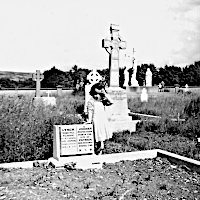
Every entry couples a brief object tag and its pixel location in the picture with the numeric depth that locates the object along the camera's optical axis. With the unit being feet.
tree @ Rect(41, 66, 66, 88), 178.09
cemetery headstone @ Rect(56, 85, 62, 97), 113.85
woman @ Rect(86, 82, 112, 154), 22.26
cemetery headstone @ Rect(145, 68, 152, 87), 123.25
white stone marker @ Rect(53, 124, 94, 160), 20.42
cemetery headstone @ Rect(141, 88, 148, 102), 76.70
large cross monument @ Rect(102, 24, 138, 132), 38.75
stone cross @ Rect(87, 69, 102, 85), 49.49
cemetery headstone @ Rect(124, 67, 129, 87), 119.98
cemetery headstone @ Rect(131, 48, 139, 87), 113.37
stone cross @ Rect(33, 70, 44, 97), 67.93
